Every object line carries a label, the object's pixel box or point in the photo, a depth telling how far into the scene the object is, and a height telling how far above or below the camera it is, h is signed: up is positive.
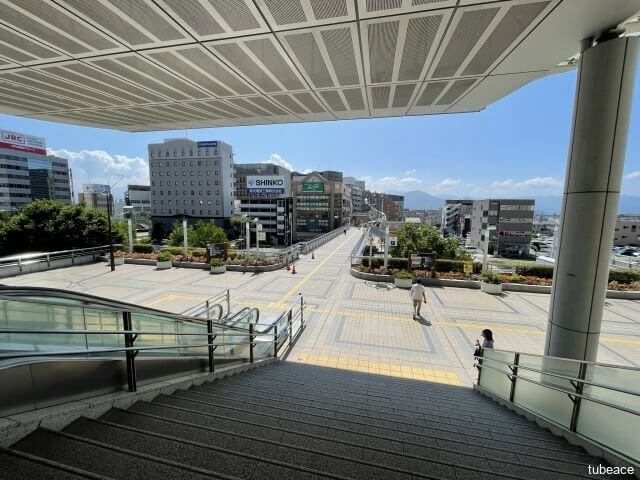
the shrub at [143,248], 21.23 -2.95
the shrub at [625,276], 13.61 -2.82
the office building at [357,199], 116.94 +5.07
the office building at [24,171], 73.81 +9.56
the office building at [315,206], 72.56 +1.09
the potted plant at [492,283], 13.32 -3.20
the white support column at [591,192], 3.95 +0.33
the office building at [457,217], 102.56 -1.77
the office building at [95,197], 112.72 +3.73
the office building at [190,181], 76.81 +7.28
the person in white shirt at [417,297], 10.27 -2.97
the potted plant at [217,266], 16.92 -3.32
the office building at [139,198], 108.16 +3.50
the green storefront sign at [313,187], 71.31 +5.74
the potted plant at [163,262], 17.91 -3.32
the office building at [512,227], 67.69 -3.08
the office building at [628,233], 76.50 -4.54
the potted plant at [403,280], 14.05 -3.26
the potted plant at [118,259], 19.11 -3.43
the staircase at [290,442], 1.80 -2.03
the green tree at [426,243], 23.80 -2.57
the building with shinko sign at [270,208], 69.81 +0.48
